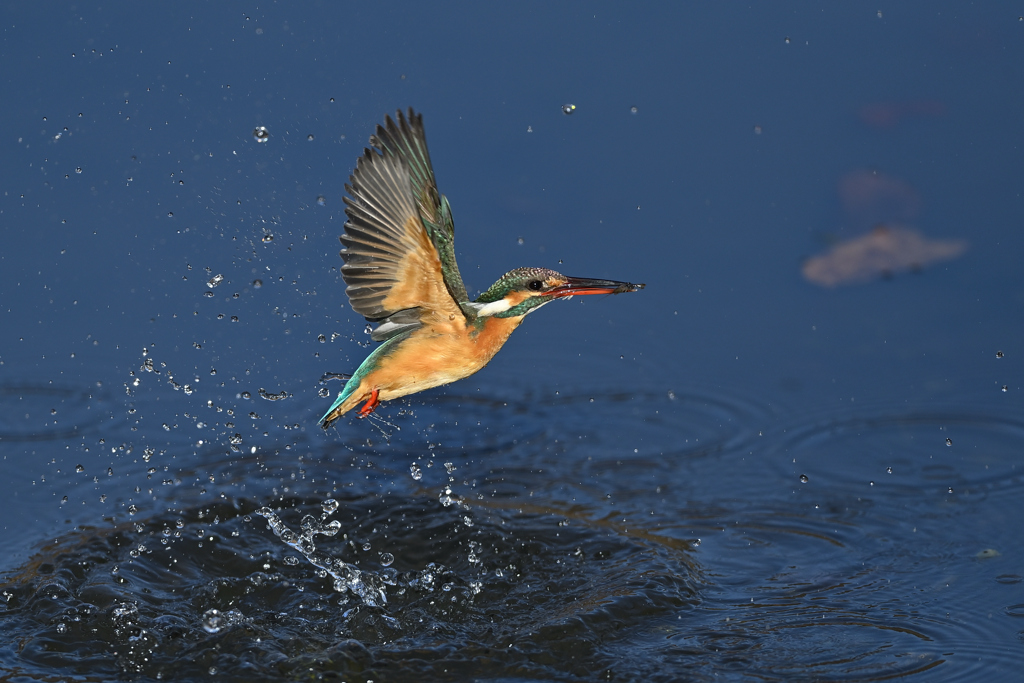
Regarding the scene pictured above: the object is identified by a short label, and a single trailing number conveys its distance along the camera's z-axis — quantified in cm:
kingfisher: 700
